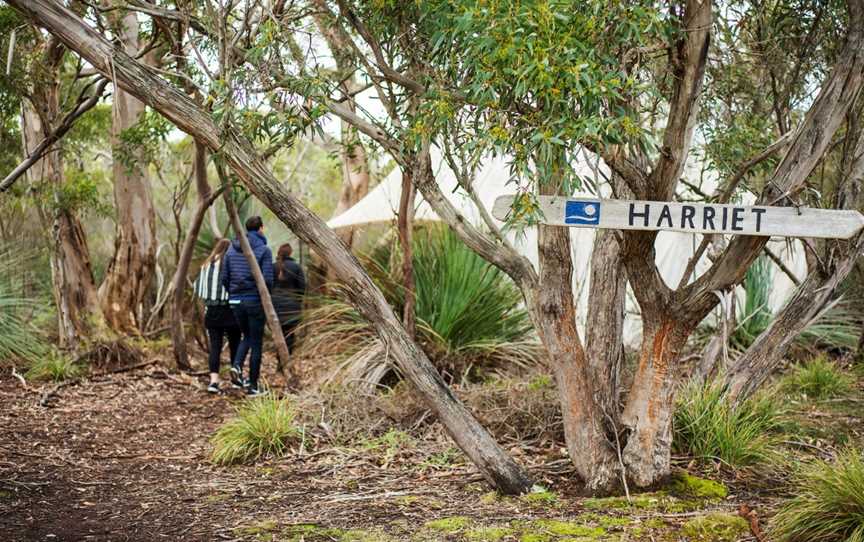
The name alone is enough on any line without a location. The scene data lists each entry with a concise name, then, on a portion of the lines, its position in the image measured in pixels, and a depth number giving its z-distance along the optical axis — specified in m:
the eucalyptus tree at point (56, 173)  9.77
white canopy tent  12.74
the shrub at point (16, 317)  11.22
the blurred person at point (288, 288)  11.90
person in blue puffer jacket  10.19
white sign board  5.32
